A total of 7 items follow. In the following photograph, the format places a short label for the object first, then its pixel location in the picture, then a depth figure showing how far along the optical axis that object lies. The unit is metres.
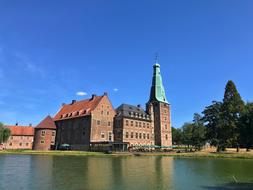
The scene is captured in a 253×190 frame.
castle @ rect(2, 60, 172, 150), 50.98
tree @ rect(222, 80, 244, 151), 45.94
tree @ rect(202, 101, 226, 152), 47.37
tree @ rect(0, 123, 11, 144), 50.40
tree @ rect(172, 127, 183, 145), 88.57
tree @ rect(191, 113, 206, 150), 67.87
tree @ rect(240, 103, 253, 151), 44.93
